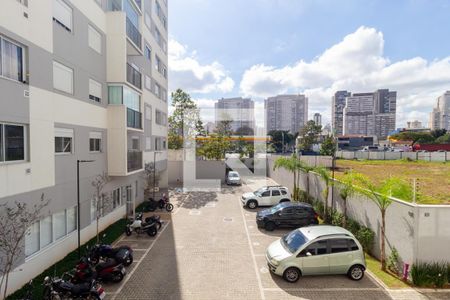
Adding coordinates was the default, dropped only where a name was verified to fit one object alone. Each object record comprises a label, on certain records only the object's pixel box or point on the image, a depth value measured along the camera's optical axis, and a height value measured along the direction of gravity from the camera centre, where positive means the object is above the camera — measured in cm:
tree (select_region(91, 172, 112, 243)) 1274 -261
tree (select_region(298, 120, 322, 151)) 6325 +222
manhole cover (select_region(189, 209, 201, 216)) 1797 -511
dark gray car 1440 -428
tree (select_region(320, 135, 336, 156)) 4441 -61
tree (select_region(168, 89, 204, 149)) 3341 +344
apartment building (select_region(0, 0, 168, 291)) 809 +136
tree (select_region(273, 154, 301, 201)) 2080 -204
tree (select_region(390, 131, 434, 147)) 8125 +235
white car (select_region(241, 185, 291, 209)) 1948 -428
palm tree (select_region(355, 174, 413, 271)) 922 -188
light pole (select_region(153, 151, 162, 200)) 2166 -235
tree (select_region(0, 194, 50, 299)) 732 -259
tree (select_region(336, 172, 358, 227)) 1184 -221
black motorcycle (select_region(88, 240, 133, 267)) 1007 -451
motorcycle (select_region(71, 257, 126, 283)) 861 -457
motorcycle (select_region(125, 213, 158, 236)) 1362 -465
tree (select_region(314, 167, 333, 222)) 1454 -237
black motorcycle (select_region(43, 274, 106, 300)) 752 -450
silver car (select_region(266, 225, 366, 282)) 901 -418
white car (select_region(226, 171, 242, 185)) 2989 -430
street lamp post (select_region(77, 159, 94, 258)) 1053 -350
